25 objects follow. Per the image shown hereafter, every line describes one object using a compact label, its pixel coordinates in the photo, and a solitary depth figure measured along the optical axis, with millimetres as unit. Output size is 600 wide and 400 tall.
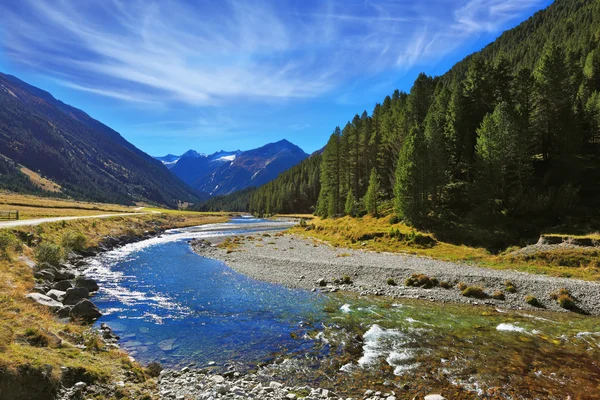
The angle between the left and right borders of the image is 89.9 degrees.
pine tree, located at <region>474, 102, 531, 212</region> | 41469
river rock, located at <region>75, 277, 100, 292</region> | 24588
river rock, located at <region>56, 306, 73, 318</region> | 17125
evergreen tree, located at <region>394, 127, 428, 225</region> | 46406
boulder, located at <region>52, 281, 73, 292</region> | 22056
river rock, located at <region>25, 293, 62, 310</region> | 17133
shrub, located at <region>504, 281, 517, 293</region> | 22938
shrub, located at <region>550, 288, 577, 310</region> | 20234
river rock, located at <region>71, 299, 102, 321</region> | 17839
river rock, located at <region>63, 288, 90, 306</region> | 20109
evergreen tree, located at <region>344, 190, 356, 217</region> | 67688
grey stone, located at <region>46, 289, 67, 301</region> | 19609
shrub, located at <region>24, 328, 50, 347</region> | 10664
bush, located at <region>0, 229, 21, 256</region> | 23953
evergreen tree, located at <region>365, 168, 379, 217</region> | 58388
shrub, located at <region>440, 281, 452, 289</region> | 24888
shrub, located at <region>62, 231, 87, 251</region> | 39281
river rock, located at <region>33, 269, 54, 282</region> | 23119
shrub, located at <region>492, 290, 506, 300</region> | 22291
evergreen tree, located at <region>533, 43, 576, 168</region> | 49156
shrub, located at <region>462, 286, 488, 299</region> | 22891
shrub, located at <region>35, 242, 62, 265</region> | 27852
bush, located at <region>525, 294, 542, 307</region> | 20906
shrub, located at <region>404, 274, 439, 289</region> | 25531
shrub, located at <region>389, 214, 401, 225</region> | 51025
